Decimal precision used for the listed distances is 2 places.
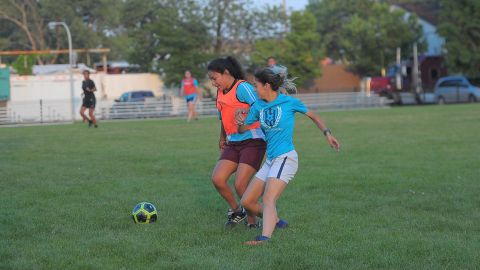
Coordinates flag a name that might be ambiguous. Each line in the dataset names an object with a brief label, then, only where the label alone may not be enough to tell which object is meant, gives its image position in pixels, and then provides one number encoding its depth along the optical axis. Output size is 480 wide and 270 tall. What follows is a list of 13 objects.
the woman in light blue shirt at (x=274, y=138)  6.97
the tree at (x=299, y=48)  48.72
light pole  35.09
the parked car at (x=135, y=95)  42.06
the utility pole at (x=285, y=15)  50.49
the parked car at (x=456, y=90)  46.12
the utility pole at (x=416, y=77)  49.76
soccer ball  8.07
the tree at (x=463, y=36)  51.72
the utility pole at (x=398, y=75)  51.31
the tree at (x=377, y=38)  55.62
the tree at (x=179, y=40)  46.94
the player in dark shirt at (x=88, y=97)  26.41
